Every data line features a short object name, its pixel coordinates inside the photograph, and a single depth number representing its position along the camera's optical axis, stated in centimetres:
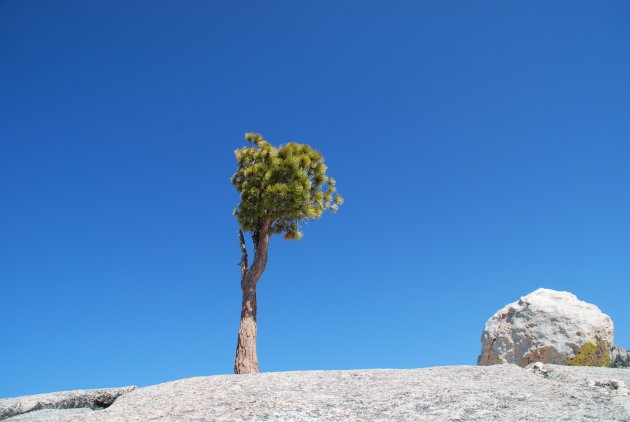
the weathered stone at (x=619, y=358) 1408
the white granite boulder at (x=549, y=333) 1346
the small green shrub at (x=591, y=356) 1332
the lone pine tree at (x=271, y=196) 1731
